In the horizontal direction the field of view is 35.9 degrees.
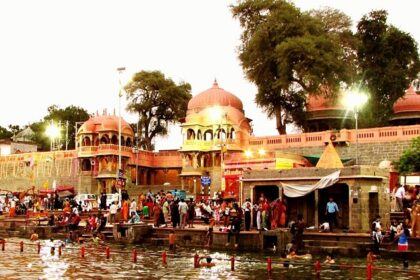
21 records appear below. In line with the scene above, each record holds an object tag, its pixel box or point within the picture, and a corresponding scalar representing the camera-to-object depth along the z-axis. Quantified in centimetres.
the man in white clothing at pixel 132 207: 3006
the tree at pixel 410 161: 3291
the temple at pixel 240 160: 2459
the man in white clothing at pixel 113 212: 3087
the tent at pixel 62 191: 4780
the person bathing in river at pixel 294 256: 1989
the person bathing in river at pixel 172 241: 2367
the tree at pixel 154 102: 5694
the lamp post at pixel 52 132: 5445
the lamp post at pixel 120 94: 3258
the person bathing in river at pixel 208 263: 1831
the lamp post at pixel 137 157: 5216
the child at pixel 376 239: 2039
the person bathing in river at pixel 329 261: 1833
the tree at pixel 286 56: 4038
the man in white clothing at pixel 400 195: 2506
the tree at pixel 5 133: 8394
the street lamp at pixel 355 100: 3856
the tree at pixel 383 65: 4397
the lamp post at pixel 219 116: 4699
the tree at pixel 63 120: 7112
